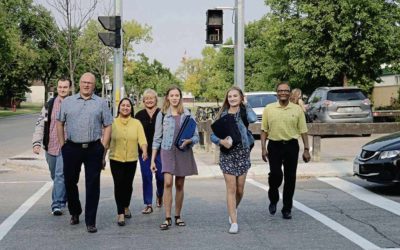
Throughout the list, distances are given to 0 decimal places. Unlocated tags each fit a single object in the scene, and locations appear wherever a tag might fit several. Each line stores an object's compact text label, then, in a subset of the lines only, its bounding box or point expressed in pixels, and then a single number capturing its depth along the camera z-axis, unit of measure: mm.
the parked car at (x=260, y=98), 21327
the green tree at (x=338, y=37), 33781
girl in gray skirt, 7184
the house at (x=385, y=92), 45594
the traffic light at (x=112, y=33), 13594
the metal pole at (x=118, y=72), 14352
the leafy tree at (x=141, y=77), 63384
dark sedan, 9117
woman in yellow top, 7605
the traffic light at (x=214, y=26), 15336
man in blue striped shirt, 7016
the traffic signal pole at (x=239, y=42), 14914
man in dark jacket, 8055
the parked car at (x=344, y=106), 19391
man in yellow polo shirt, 7824
